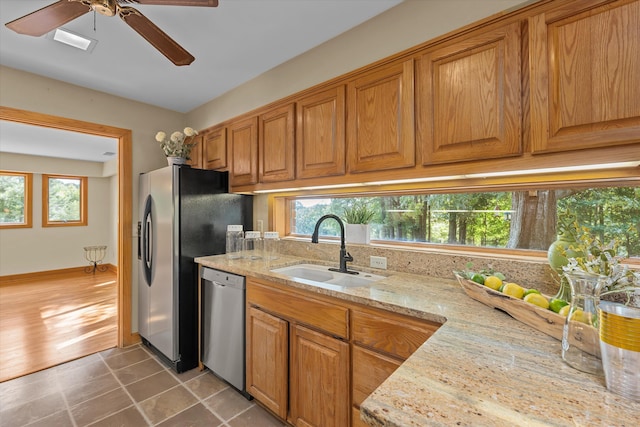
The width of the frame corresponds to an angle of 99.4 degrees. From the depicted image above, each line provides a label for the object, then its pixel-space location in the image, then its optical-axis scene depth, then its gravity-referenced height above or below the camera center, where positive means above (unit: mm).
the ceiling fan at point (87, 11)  1250 +974
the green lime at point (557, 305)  932 -323
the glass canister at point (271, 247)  2352 -318
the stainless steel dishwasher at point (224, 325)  1925 -855
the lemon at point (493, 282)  1188 -316
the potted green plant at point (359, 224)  2021 -89
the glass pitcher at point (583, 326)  693 -305
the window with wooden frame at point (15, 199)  5148 +285
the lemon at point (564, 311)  879 -329
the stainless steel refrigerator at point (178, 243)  2279 -264
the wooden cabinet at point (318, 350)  1204 -727
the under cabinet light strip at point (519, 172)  1113 +185
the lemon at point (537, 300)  973 -325
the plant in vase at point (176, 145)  2707 +686
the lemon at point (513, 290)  1083 -322
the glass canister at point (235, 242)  2512 -278
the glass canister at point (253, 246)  2373 -327
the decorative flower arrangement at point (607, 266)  807 -175
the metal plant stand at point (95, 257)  5961 -970
